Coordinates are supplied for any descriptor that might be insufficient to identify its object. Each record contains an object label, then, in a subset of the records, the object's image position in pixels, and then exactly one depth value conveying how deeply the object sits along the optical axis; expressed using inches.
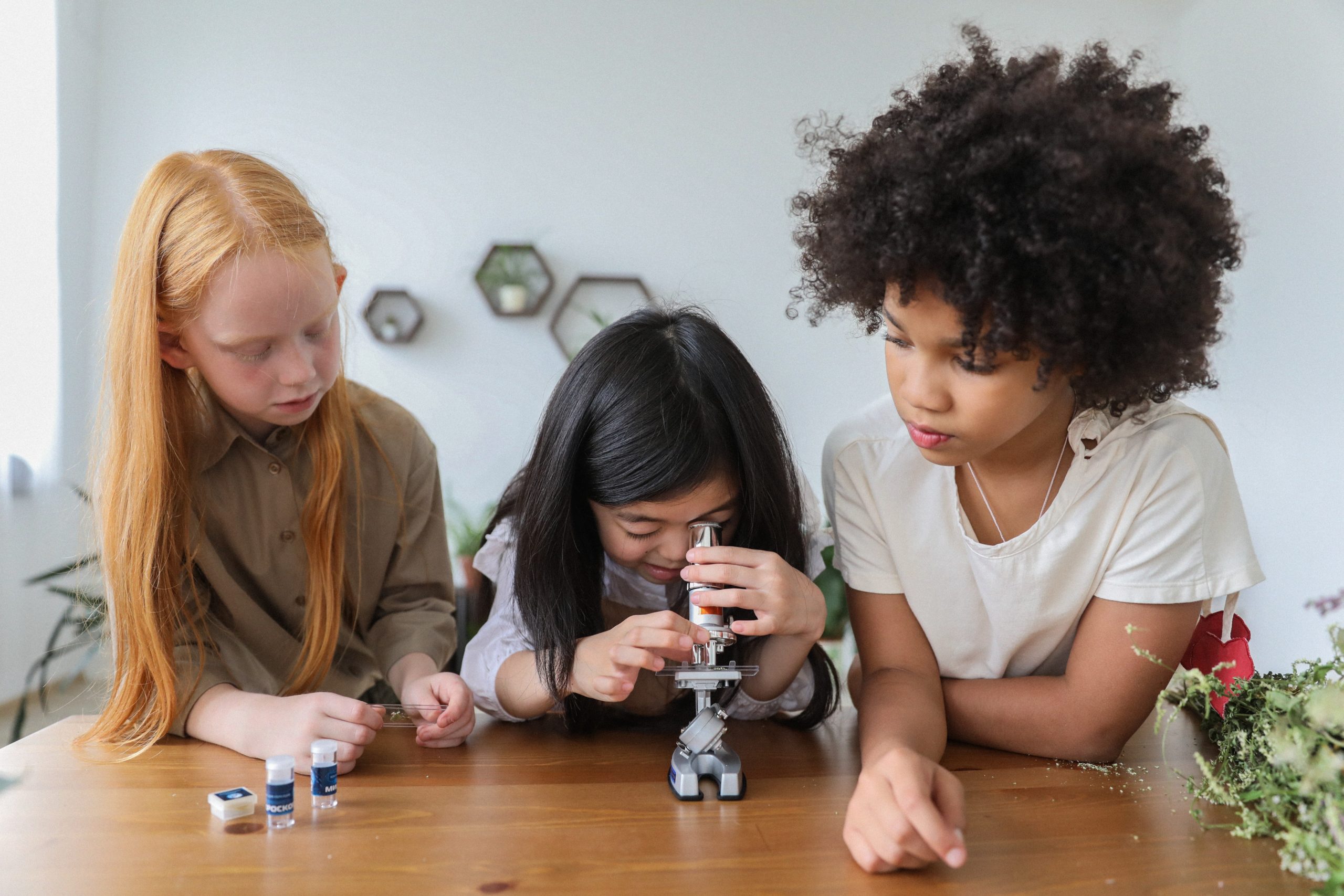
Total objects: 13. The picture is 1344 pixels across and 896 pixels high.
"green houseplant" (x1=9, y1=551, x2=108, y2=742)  104.6
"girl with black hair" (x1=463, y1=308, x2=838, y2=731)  42.8
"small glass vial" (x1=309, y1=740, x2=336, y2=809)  34.9
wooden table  29.9
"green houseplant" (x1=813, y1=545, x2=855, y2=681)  132.8
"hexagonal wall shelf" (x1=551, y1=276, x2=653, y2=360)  167.3
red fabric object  43.7
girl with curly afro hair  34.6
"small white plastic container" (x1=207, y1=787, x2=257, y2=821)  33.7
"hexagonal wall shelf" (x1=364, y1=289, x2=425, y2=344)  163.3
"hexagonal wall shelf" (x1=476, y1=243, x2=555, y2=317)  165.0
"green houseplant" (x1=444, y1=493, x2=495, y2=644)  138.2
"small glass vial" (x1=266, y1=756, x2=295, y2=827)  33.4
